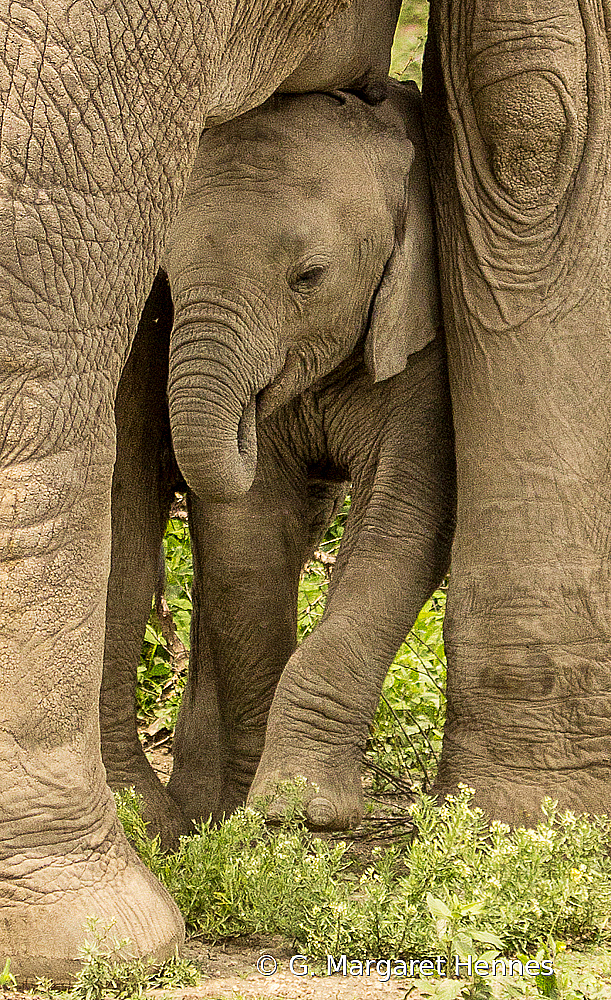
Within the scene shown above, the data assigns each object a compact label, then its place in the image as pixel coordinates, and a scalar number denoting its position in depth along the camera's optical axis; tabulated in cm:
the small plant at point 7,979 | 803
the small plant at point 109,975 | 804
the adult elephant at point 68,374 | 804
